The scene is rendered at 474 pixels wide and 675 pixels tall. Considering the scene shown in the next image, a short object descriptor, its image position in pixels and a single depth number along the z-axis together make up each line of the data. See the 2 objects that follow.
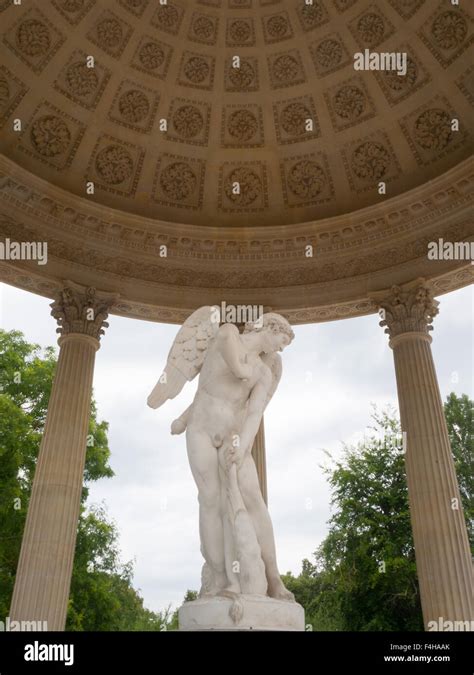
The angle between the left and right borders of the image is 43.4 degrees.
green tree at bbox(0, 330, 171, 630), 31.86
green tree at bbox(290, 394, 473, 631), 37.78
